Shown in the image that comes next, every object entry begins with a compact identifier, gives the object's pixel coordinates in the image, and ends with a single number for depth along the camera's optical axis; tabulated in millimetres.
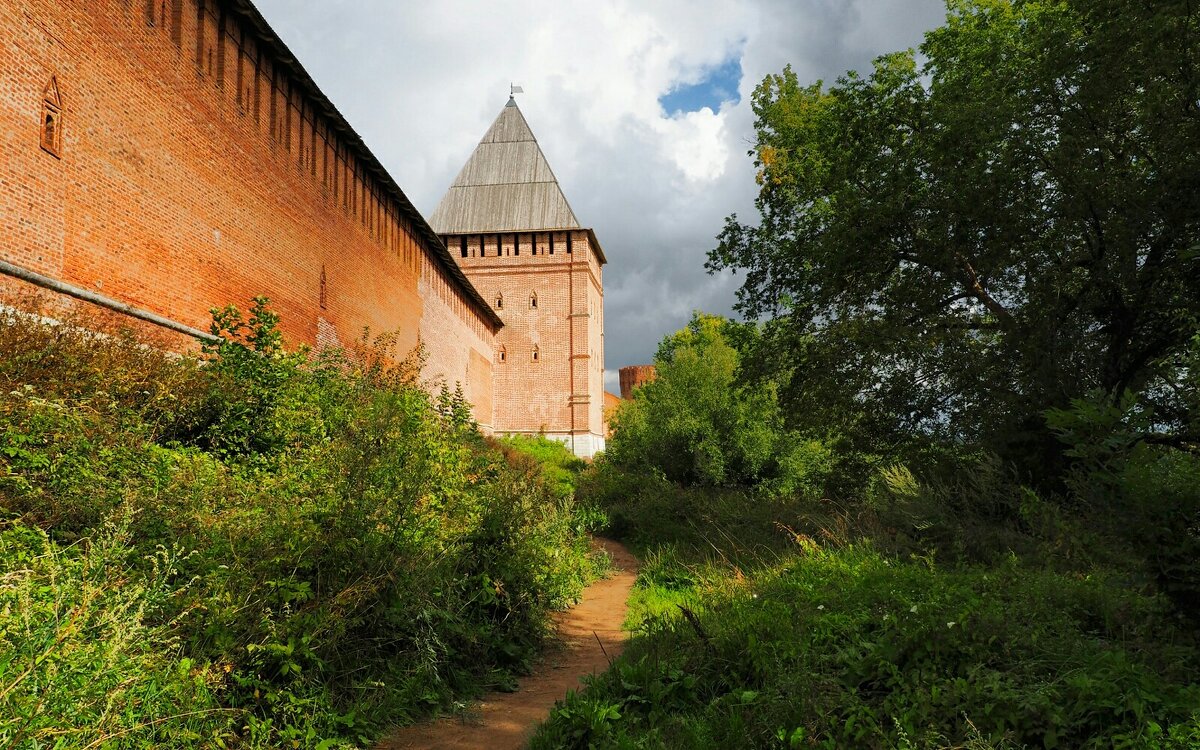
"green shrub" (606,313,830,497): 19500
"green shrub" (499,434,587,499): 22312
